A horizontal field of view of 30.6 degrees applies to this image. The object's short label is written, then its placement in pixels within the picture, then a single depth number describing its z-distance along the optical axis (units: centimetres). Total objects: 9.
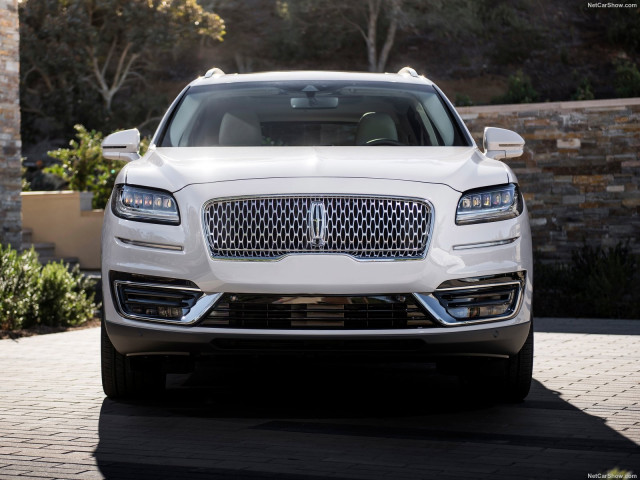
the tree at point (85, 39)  4741
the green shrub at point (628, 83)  2862
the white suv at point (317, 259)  627
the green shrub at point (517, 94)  3578
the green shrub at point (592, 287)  1509
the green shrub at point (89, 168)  2306
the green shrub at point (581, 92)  3260
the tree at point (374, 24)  5825
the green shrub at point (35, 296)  1255
